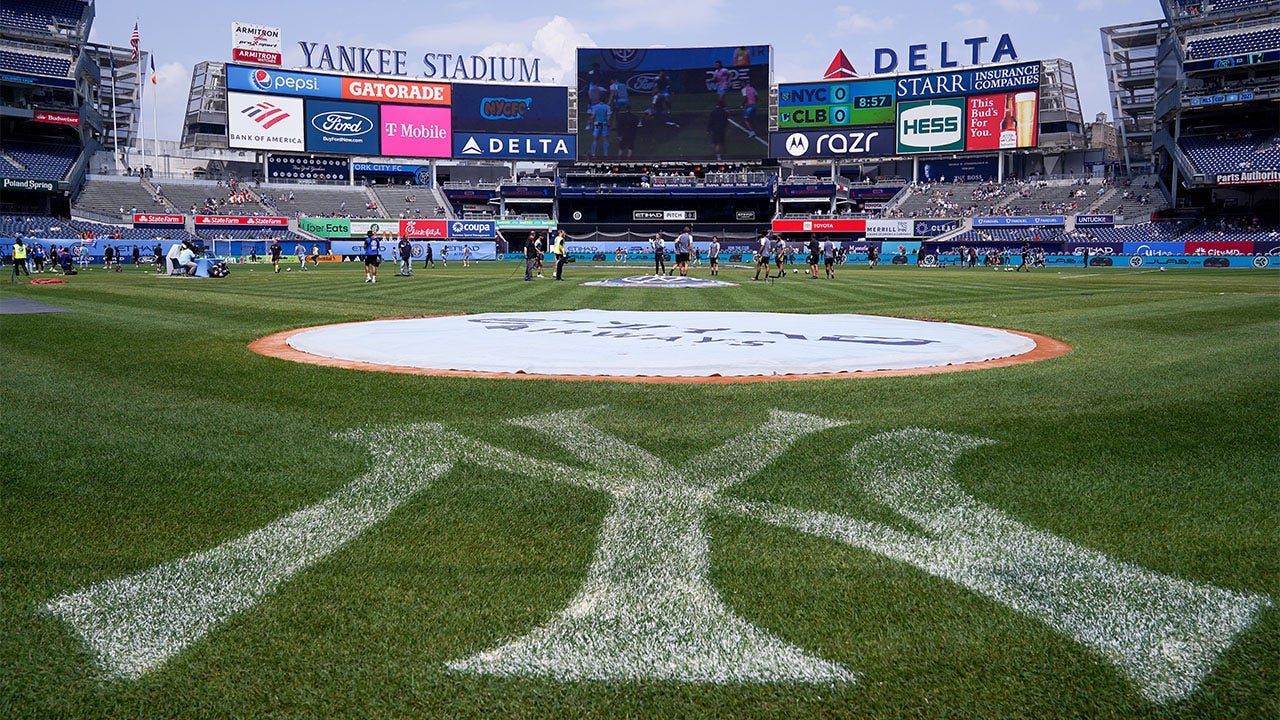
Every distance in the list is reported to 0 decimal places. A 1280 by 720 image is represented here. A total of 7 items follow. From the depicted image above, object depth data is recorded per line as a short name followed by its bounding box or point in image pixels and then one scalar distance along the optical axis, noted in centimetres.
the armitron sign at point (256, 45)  7169
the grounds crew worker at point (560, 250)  2714
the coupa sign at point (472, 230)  7169
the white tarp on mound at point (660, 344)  775
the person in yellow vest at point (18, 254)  2697
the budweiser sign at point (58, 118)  5984
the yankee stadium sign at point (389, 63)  7512
